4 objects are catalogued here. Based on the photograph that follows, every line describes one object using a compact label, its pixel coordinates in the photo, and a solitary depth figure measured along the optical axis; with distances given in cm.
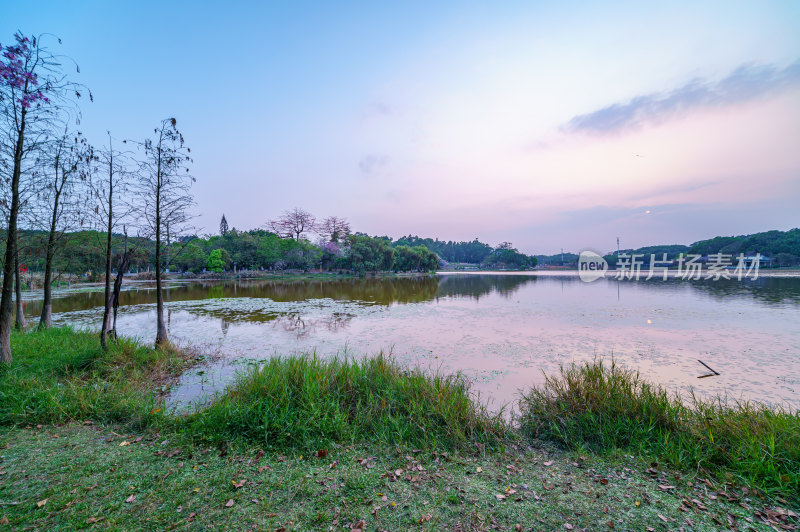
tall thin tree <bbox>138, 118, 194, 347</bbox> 800
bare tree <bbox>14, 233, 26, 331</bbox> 971
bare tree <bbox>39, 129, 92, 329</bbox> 662
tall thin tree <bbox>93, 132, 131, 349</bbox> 699
